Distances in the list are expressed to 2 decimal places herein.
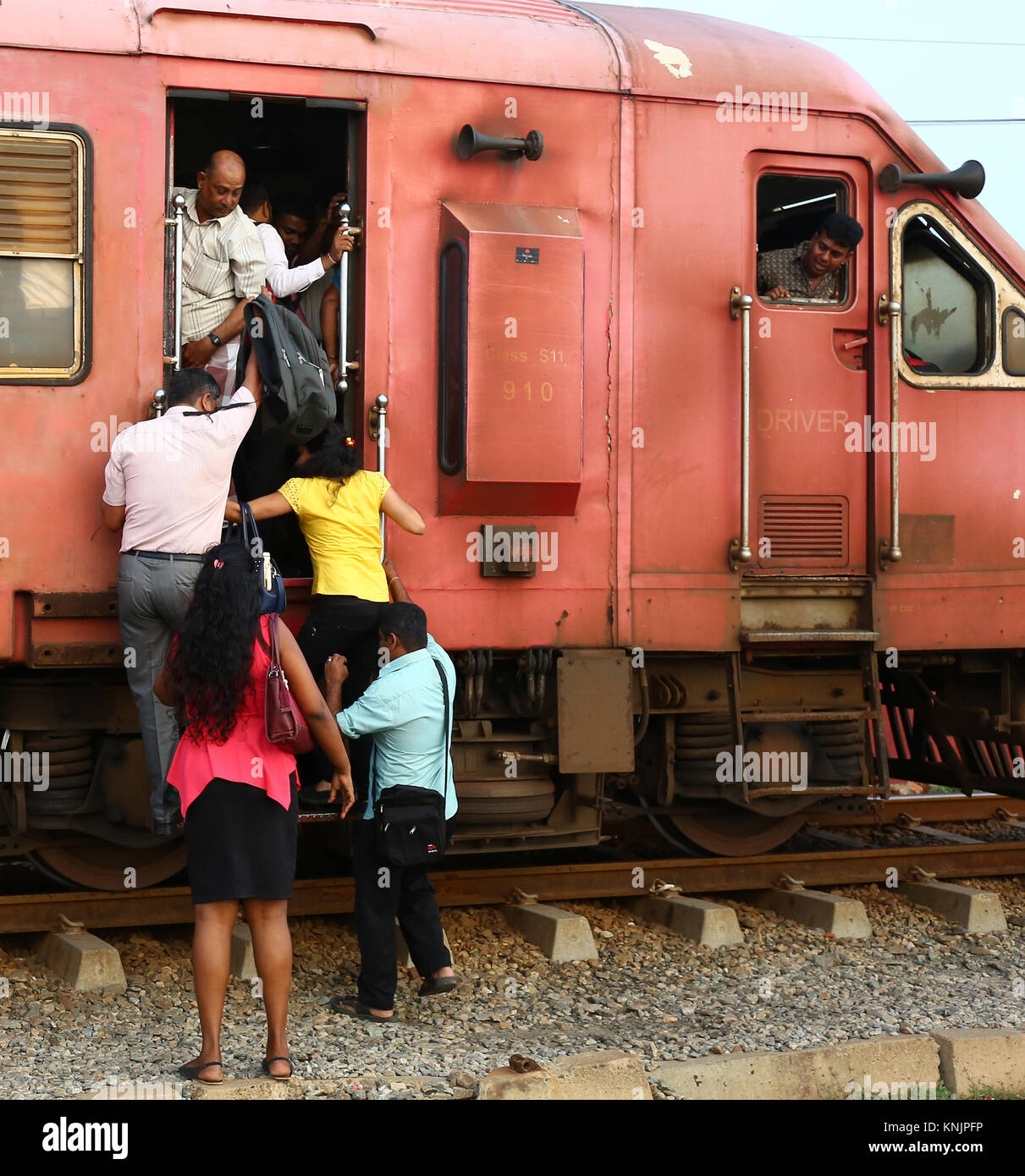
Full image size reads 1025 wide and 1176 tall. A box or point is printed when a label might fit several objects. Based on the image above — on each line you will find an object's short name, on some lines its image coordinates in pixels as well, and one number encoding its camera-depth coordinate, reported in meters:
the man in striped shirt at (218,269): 11.24
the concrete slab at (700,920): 12.48
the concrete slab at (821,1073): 8.87
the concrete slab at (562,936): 12.02
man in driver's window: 12.62
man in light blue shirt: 10.33
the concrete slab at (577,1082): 8.22
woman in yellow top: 11.05
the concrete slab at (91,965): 10.91
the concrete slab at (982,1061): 9.20
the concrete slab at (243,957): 11.30
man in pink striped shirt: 10.30
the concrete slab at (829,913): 12.80
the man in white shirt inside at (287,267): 11.35
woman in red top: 8.59
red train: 10.76
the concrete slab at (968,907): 13.16
